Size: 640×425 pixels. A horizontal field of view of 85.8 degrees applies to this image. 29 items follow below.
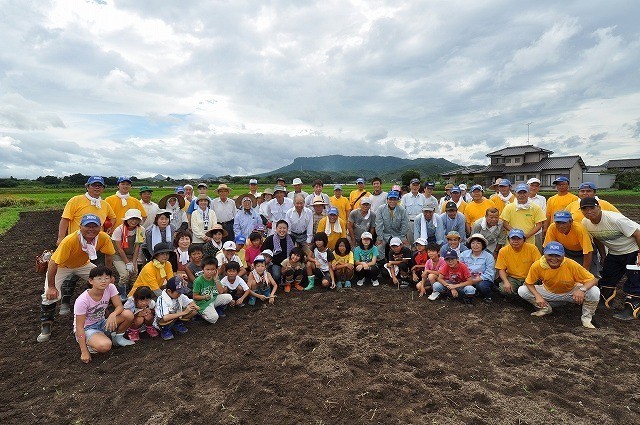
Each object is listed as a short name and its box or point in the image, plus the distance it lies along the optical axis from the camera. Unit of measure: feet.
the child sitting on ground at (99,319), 14.03
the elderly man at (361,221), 24.94
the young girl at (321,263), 22.93
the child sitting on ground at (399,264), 22.93
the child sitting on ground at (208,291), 17.51
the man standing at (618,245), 17.10
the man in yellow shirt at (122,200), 21.20
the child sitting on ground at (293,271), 22.56
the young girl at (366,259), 23.05
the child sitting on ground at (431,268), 20.48
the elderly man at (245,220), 24.80
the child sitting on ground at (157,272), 17.17
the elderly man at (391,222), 23.62
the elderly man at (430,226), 23.08
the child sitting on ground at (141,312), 15.74
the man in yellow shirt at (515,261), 18.79
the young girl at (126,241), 19.39
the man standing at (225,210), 25.76
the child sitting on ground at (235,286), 19.33
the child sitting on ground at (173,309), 16.01
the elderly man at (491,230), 21.52
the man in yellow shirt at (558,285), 16.49
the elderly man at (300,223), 24.16
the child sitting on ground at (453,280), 19.34
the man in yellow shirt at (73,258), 15.35
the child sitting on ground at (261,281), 20.44
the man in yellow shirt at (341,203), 27.09
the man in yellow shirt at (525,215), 20.99
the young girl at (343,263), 23.00
